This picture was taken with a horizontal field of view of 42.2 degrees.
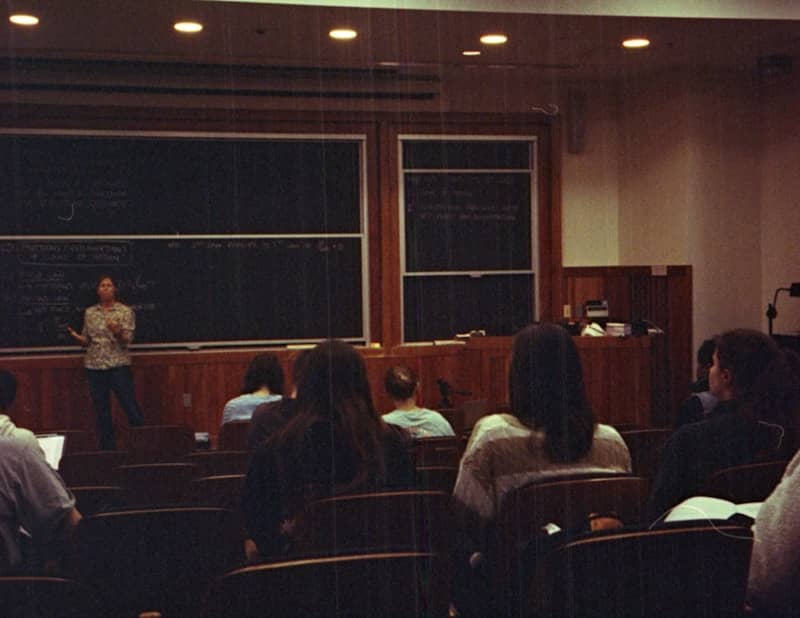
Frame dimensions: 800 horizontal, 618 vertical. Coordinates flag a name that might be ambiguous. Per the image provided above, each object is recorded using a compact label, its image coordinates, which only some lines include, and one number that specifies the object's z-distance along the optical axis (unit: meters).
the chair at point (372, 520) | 2.54
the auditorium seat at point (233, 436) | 4.63
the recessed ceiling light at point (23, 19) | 6.70
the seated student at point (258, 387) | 4.90
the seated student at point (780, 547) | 1.69
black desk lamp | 8.23
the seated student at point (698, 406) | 4.55
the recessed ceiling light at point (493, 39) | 7.29
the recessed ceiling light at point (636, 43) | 7.53
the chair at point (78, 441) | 4.79
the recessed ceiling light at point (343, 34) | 7.14
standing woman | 7.98
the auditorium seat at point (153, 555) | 2.54
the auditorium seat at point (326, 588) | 1.72
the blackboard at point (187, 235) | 8.46
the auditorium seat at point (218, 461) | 3.97
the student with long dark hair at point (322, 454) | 2.98
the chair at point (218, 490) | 3.35
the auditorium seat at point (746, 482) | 2.64
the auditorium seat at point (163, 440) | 4.78
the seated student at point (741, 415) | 2.88
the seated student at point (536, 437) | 2.85
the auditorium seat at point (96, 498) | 3.26
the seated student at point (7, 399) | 3.09
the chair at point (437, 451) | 3.84
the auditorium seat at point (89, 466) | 4.00
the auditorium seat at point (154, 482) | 3.48
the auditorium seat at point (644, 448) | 4.05
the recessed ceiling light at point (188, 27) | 6.86
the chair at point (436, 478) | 3.27
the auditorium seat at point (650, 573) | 1.82
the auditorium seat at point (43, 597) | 1.84
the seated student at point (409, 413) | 4.36
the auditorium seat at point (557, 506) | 2.55
